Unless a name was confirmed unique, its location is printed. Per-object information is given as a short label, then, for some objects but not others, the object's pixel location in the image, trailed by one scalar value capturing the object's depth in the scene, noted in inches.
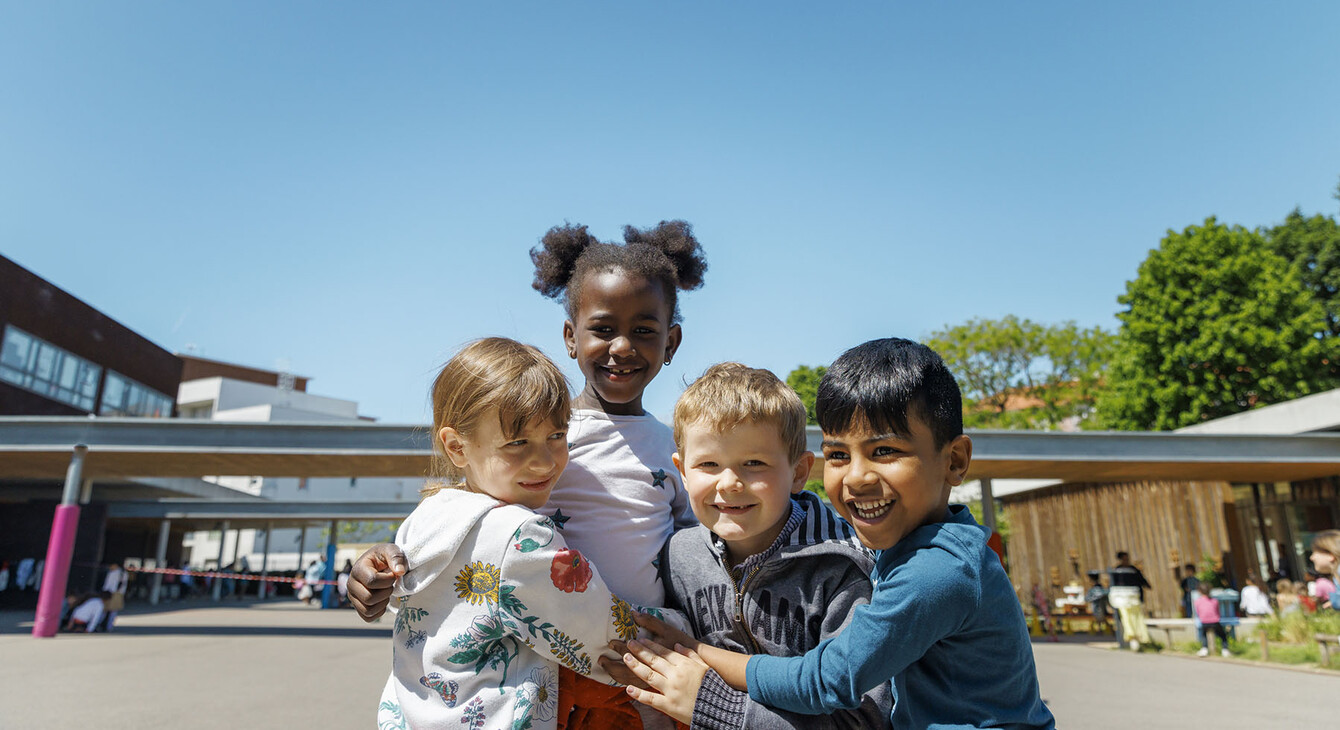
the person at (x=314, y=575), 1239.2
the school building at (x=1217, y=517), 676.7
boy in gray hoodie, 70.6
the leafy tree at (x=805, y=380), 1015.6
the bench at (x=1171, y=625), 556.7
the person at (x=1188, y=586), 566.9
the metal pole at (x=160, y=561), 1239.5
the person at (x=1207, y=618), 494.9
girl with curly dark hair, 76.2
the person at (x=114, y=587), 642.2
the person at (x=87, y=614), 615.5
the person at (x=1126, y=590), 554.3
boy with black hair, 60.4
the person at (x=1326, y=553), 348.9
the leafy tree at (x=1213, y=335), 1030.4
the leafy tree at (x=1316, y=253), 1280.8
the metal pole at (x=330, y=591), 1195.3
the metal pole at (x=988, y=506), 618.3
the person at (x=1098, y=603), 702.5
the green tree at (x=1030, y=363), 1380.4
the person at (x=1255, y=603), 574.9
